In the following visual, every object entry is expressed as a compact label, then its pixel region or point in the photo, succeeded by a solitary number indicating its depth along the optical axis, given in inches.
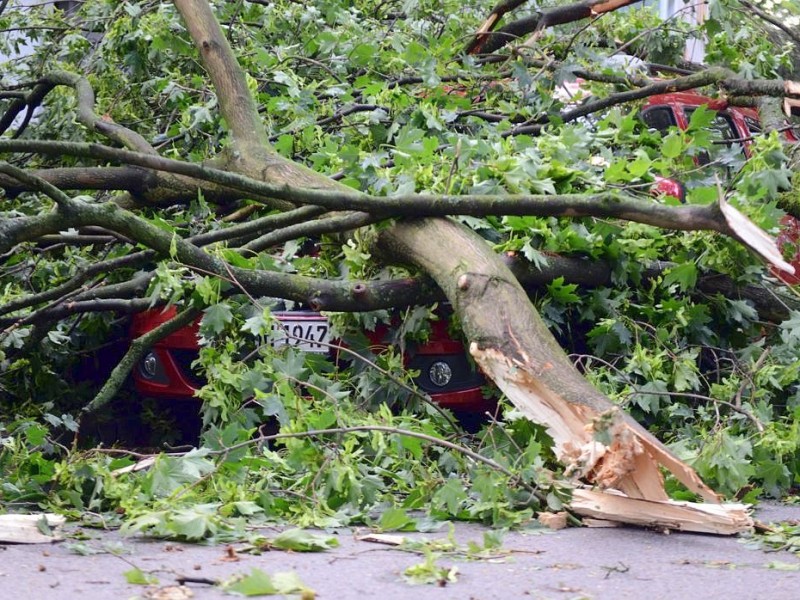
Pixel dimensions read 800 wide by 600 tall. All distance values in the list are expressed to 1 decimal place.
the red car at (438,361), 395.5
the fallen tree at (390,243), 282.5
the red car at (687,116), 572.1
